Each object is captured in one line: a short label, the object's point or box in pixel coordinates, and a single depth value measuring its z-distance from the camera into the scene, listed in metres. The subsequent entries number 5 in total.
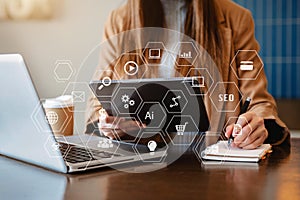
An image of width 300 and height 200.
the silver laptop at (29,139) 1.29
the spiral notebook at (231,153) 1.46
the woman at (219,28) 1.83
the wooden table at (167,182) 1.19
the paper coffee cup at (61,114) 1.51
